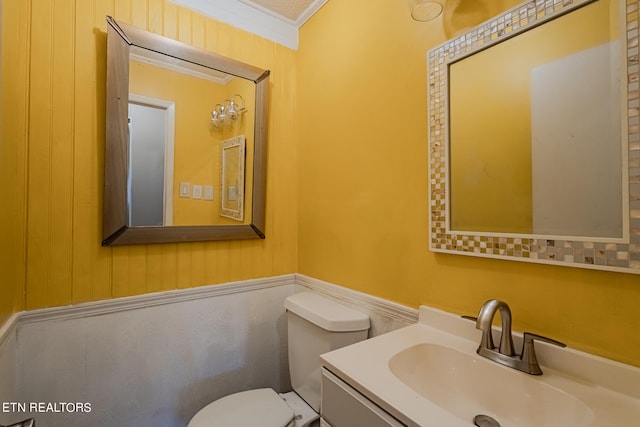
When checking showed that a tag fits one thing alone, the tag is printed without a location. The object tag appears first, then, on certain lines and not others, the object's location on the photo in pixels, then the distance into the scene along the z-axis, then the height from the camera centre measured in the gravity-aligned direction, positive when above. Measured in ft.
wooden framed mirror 3.60 +1.12
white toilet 3.41 -2.25
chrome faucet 2.23 -1.07
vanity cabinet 1.98 -1.48
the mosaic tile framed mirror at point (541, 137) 2.01 +0.71
